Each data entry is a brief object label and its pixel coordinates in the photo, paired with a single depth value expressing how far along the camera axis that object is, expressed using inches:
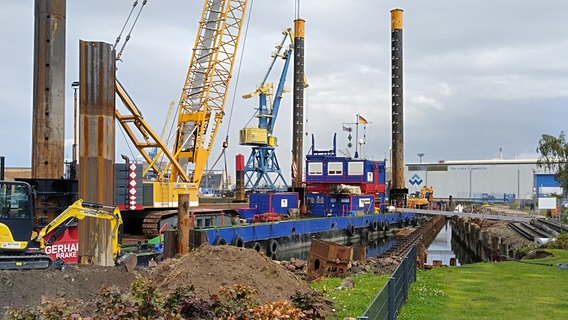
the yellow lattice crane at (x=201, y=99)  1422.2
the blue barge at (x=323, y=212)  1330.0
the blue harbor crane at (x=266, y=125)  2696.9
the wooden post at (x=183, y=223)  851.4
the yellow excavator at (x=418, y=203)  2479.1
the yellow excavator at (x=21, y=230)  552.7
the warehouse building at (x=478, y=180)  3890.3
